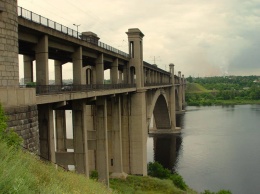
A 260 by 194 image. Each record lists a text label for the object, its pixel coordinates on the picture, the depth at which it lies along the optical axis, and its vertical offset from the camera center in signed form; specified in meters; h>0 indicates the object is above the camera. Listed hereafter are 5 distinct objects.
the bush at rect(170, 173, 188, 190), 34.06 -9.60
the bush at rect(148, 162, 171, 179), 38.59 -9.55
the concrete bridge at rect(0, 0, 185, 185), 13.19 +0.00
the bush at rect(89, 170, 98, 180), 32.06 -7.96
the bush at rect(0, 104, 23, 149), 10.98 -1.34
